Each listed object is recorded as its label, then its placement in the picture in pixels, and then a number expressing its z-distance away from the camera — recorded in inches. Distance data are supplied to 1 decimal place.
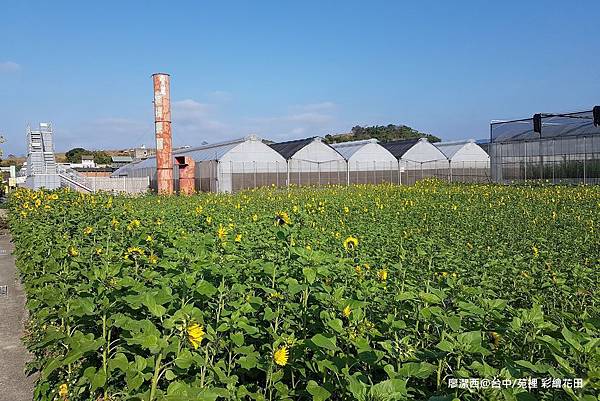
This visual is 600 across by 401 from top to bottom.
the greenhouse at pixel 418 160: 1385.3
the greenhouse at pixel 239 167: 1118.4
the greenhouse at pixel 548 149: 904.3
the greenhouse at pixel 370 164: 1318.5
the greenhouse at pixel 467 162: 1440.7
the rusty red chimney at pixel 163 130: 883.4
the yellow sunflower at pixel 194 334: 75.0
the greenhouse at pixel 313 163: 1236.5
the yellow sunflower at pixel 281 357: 80.9
